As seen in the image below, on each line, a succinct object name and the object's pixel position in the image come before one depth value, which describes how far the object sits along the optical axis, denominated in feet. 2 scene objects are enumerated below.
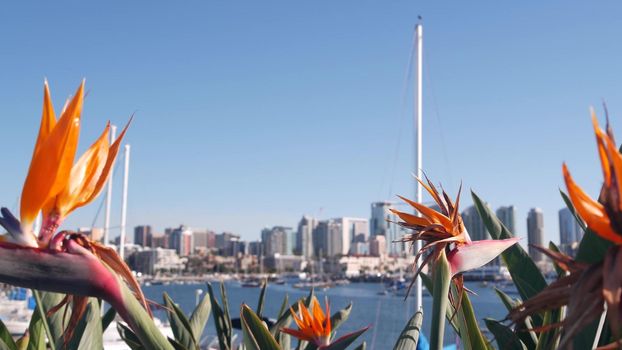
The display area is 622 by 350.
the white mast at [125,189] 68.40
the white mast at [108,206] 59.82
